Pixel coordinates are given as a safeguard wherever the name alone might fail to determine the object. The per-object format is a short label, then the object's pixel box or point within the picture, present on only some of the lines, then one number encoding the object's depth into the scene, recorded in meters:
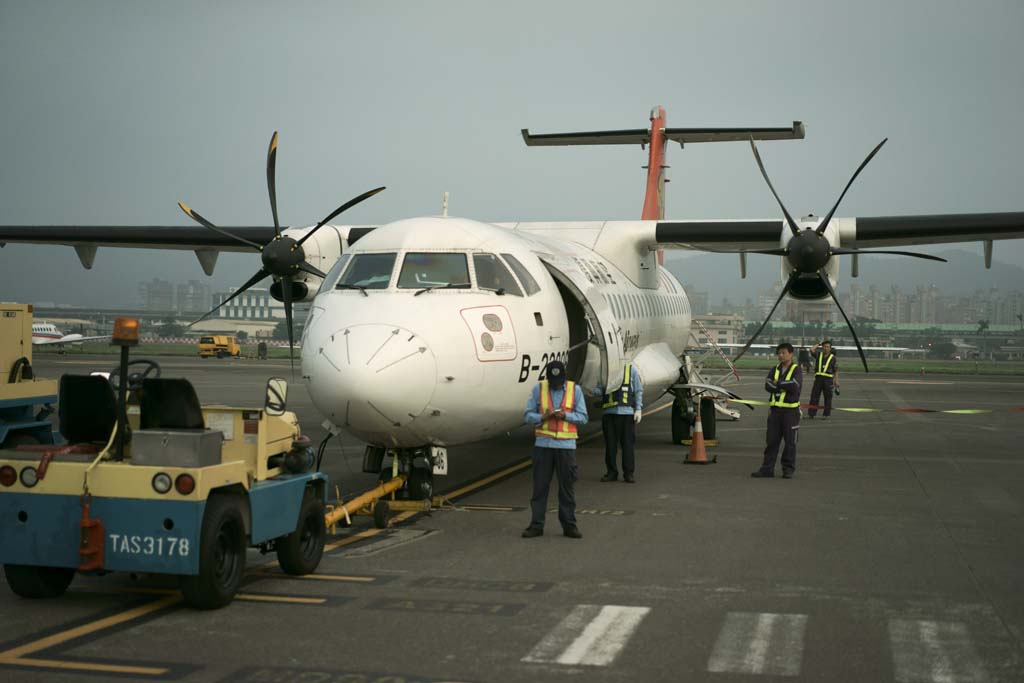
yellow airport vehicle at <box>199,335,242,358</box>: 59.59
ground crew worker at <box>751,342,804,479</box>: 13.52
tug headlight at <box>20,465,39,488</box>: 6.74
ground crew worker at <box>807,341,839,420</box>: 23.34
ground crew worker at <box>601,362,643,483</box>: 13.15
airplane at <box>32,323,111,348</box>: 63.48
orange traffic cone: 15.16
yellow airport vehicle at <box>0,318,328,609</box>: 6.54
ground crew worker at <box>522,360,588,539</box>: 9.50
